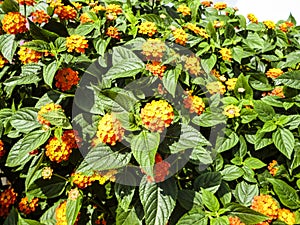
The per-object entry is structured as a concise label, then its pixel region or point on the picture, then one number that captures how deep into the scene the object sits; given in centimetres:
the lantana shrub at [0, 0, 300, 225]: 70
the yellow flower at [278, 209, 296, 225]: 81
